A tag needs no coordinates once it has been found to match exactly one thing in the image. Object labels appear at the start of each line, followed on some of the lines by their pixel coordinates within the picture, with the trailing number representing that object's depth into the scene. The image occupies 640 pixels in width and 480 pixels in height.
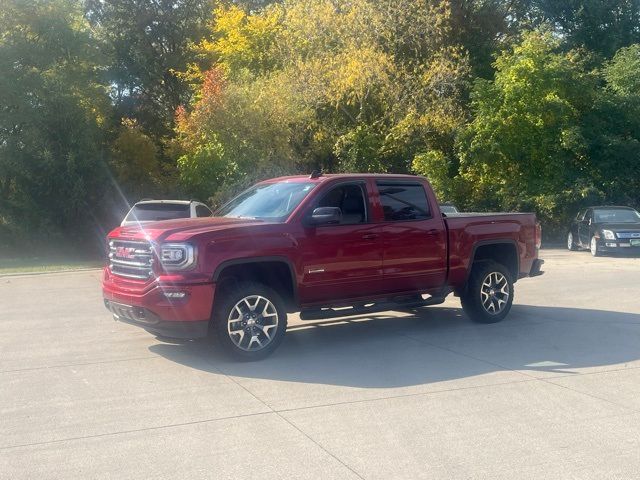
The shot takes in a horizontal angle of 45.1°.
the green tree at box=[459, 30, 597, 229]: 29.11
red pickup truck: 8.31
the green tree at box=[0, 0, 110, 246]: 27.11
